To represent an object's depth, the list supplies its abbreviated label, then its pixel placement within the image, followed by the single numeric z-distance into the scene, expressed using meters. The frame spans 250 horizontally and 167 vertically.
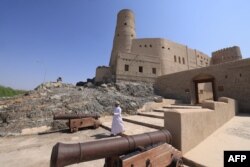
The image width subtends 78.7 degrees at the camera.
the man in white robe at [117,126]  5.42
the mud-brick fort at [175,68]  10.31
